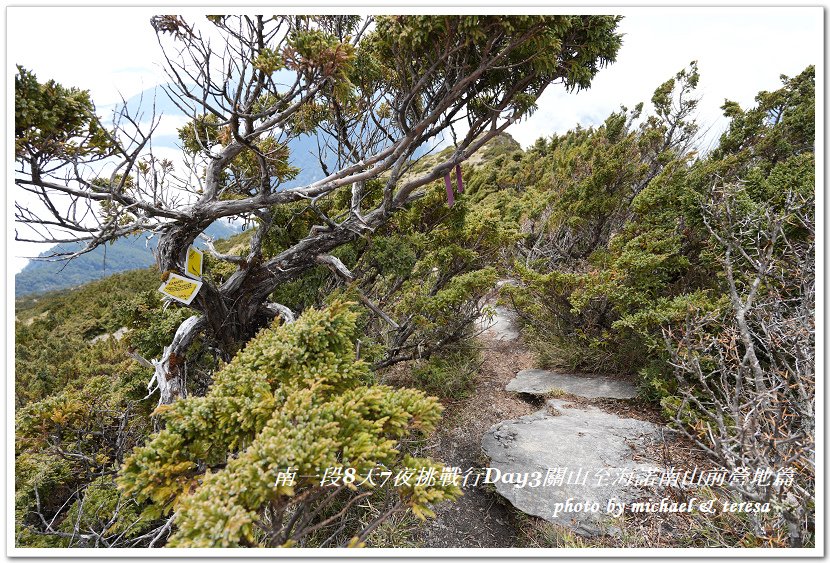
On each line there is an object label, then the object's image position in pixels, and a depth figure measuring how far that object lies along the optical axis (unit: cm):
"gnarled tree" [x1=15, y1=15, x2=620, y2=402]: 227
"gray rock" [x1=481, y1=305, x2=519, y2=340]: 681
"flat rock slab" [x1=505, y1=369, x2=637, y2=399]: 434
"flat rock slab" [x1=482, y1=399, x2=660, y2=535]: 277
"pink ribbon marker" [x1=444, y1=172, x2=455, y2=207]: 344
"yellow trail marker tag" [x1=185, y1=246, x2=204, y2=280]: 320
